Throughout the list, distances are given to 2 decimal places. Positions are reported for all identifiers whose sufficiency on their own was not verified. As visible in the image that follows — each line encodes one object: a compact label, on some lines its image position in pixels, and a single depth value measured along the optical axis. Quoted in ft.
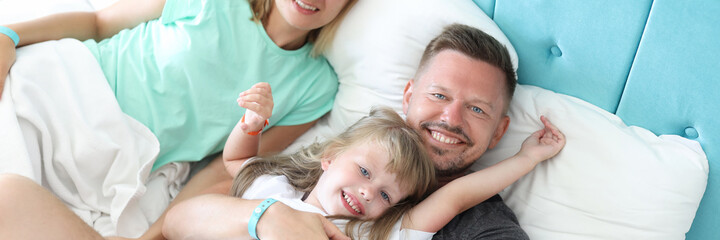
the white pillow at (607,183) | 4.07
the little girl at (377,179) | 4.11
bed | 4.05
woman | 5.12
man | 4.29
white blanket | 4.35
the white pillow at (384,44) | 5.12
